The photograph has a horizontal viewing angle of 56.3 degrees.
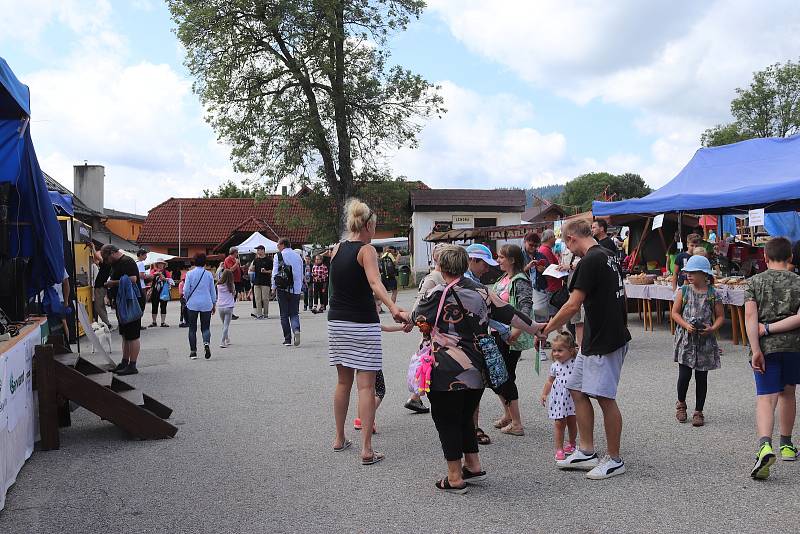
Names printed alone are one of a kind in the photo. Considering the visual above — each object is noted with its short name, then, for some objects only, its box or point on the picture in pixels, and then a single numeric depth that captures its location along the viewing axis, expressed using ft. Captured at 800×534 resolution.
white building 145.38
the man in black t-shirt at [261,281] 65.62
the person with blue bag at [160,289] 62.64
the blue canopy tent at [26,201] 22.70
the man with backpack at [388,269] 64.95
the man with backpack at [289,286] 42.22
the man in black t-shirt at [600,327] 16.61
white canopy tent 106.11
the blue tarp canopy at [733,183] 40.86
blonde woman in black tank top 18.65
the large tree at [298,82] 98.22
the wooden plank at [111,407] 20.57
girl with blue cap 21.66
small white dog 43.57
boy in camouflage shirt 17.21
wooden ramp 20.24
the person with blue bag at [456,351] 15.80
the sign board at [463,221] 146.92
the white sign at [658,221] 51.60
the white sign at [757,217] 42.57
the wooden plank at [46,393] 20.17
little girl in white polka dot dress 18.15
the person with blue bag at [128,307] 32.60
